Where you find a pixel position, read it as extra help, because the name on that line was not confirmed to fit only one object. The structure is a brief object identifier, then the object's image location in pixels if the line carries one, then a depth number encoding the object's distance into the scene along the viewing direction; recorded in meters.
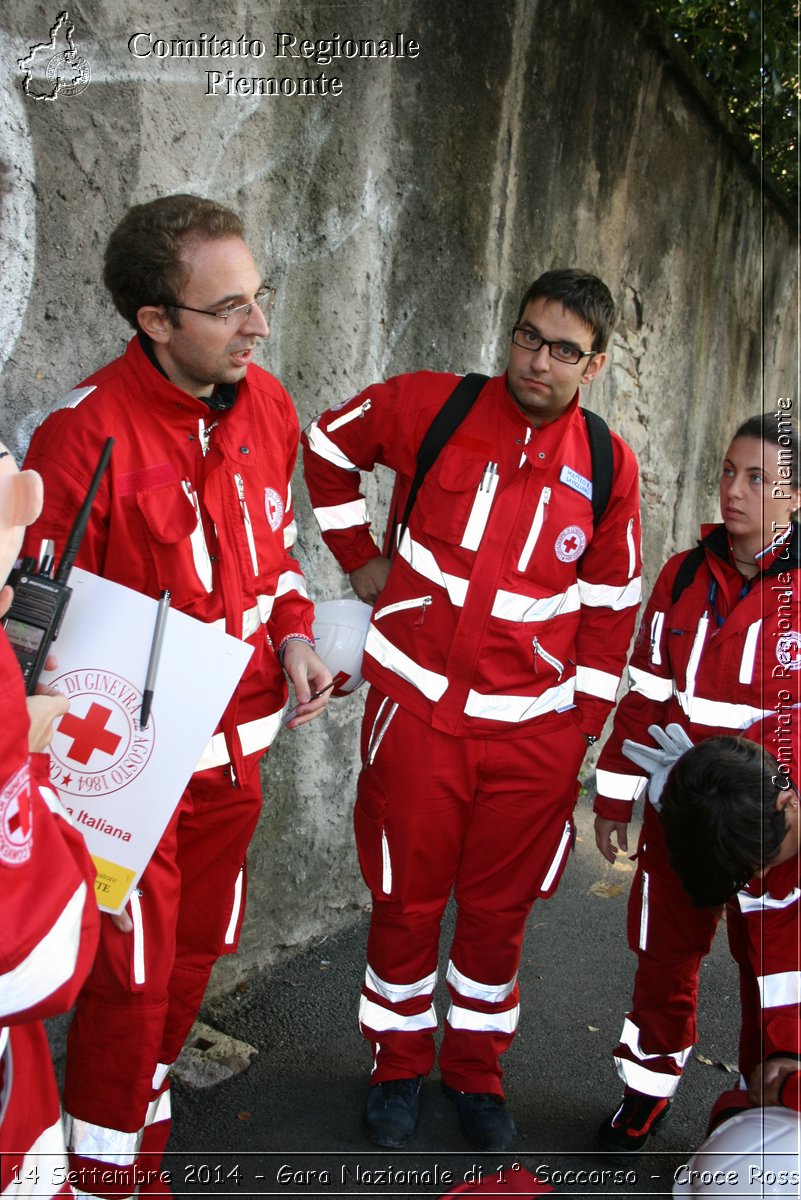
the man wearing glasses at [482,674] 3.04
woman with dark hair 3.00
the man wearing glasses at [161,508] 2.35
